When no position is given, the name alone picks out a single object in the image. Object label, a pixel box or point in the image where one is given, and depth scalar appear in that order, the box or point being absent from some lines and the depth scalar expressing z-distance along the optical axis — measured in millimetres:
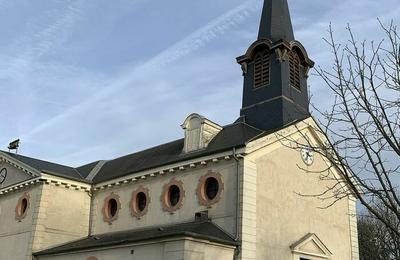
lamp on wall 31312
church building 19047
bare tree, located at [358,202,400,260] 37500
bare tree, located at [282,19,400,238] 7797
